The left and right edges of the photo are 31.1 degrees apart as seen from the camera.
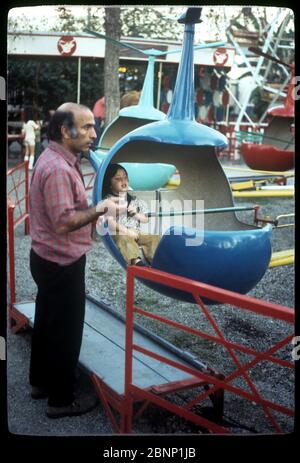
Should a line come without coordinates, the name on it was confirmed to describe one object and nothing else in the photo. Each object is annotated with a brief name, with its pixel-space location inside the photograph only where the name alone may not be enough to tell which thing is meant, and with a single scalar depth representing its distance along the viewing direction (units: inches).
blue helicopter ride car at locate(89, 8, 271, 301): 94.7
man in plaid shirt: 82.0
